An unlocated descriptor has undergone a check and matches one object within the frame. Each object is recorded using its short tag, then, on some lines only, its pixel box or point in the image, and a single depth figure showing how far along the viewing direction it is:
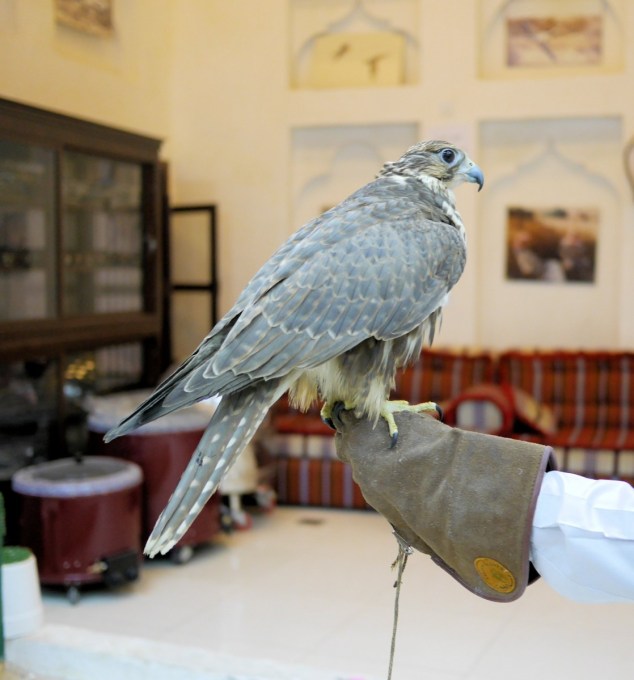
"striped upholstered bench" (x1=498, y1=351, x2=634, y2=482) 4.93
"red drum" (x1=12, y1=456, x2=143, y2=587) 3.64
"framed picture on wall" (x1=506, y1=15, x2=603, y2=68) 5.31
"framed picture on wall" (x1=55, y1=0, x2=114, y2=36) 4.81
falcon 1.63
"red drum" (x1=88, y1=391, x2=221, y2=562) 4.14
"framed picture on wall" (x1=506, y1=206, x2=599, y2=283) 5.39
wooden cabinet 4.03
